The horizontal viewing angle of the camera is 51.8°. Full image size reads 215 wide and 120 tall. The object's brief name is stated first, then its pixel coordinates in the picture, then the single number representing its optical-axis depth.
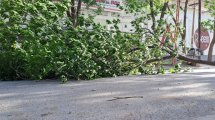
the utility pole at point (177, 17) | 17.24
